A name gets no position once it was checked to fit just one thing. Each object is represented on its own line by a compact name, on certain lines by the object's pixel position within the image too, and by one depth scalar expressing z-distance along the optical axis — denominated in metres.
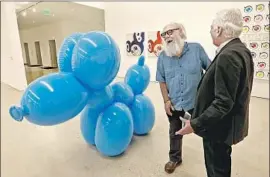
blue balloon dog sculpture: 1.36
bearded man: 1.60
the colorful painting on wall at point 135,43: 6.83
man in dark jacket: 1.00
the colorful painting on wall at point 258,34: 4.14
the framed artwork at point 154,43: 6.34
